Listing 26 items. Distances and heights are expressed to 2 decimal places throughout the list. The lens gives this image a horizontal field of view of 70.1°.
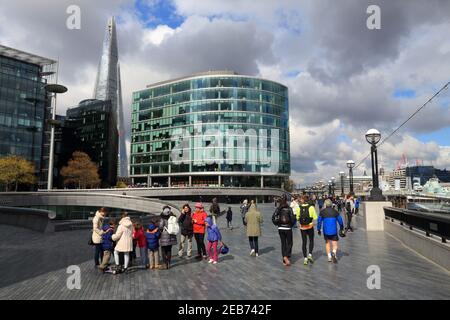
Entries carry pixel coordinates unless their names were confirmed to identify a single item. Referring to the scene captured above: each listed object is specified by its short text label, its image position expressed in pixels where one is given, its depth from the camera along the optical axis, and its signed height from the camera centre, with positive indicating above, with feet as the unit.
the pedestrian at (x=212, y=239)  31.30 -5.25
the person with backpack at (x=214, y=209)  51.62 -3.77
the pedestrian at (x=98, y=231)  28.89 -4.11
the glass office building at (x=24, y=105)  230.68 +60.62
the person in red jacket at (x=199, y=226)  33.32 -4.19
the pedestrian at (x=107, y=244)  27.94 -5.22
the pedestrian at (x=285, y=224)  30.12 -3.62
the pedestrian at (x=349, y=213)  56.29 -4.89
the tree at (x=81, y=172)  249.34 +10.39
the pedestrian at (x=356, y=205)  80.59 -4.90
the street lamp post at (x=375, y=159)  56.70 +4.67
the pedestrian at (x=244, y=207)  64.41 -4.57
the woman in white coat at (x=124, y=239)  27.89 -4.70
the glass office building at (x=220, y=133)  239.50 +40.25
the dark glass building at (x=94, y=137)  326.85 +50.32
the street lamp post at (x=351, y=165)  96.30 +6.24
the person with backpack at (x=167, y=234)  29.45 -4.58
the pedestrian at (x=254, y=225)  34.37 -4.22
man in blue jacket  30.63 -3.88
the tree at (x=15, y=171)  195.83 +9.06
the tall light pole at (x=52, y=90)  180.04 +54.62
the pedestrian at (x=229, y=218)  62.23 -6.26
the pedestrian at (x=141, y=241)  29.86 -5.16
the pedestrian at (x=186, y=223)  33.50 -3.91
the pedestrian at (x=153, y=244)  29.43 -5.34
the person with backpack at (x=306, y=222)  31.22 -3.56
